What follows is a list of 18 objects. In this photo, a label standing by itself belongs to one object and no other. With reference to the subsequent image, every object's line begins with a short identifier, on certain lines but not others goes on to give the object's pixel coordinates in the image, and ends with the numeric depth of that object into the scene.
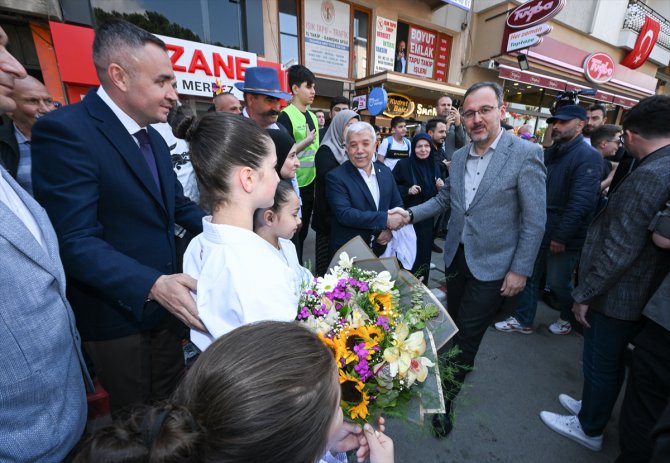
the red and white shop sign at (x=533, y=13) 7.77
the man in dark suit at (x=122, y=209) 1.08
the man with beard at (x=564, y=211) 2.76
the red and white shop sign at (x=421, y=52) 10.01
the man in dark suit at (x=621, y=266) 1.52
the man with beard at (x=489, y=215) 1.81
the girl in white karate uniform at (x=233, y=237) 0.93
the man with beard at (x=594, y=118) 4.47
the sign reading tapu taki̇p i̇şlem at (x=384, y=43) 9.06
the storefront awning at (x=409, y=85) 8.59
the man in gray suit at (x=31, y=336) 0.84
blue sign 7.01
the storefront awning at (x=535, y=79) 10.26
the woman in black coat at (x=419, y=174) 3.65
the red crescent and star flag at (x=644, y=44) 13.05
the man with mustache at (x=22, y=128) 2.06
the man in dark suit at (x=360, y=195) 2.34
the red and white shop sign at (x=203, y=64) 6.39
